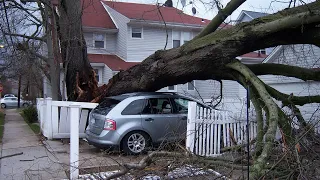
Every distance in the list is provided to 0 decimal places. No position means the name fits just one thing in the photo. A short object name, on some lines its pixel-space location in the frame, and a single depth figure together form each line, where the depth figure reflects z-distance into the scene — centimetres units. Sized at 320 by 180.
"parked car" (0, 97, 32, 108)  3391
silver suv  702
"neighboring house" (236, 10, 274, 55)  1884
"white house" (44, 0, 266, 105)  1850
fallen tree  420
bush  1573
